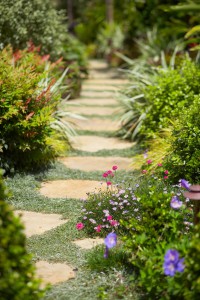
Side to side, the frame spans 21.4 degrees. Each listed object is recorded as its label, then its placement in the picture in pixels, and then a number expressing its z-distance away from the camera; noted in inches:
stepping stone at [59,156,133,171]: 211.6
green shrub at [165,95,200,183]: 173.2
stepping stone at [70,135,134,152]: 243.3
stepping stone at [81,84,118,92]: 414.6
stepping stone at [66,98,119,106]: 353.4
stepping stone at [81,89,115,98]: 382.6
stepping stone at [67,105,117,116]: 320.8
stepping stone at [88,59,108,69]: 622.8
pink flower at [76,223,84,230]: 140.6
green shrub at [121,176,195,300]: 104.3
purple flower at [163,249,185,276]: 99.9
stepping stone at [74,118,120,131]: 282.2
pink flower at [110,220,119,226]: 138.3
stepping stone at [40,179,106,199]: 177.9
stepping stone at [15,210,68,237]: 146.5
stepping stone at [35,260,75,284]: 119.2
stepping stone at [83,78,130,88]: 448.1
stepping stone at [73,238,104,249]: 136.3
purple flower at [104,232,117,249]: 115.5
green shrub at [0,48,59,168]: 186.8
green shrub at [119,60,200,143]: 219.9
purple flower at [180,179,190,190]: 118.0
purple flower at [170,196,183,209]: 115.6
